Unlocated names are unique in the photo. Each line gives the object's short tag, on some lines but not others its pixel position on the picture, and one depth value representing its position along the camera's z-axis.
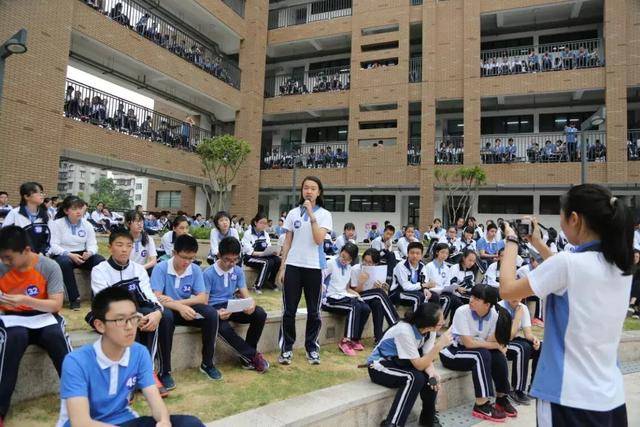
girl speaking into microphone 4.26
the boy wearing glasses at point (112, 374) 2.13
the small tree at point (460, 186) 17.20
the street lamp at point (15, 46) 6.01
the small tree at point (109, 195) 61.22
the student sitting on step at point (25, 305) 2.92
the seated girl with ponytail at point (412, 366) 3.59
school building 15.60
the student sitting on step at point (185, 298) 3.89
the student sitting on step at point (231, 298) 4.17
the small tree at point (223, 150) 14.60
